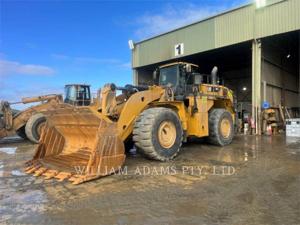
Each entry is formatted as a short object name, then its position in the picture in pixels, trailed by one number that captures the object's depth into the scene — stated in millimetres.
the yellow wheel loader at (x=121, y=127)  5316
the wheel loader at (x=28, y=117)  10969
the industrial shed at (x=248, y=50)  13438
